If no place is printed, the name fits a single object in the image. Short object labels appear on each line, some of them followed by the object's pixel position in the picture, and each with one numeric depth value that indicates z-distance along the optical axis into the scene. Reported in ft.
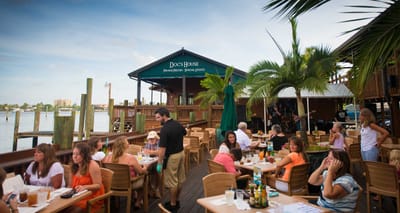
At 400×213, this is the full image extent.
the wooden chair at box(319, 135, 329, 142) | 24.13
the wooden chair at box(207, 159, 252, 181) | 11.99
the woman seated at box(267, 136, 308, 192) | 12.22
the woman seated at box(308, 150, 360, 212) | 7.59
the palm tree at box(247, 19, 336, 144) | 17.62
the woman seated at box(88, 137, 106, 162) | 14.38
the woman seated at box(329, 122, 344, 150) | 18.35
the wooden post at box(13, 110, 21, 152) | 38.21
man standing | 12.56
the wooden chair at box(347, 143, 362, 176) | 19.08
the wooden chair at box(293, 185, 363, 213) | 7.72
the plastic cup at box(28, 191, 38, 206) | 7.47
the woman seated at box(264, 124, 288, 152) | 19.29
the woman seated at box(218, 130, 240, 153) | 15.94
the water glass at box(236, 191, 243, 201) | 8.02
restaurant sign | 62.83
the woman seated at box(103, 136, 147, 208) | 12.80
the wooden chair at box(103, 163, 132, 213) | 12.07
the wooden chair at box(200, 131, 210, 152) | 30.99
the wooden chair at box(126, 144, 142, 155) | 18.58
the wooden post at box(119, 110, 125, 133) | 31.19
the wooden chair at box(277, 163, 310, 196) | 11.80
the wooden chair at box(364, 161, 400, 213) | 11.35
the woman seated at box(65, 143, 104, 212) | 9.53
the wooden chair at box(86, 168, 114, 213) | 10.11
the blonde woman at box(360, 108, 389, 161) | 14.89
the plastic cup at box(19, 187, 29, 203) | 7.72
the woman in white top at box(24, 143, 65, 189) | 9.74
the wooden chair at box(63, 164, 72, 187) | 10.31
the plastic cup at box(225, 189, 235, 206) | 7.83
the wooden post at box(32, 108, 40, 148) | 45.78
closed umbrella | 24.44
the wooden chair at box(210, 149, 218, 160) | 15.94
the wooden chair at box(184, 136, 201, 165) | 25.49
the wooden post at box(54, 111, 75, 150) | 13.53
